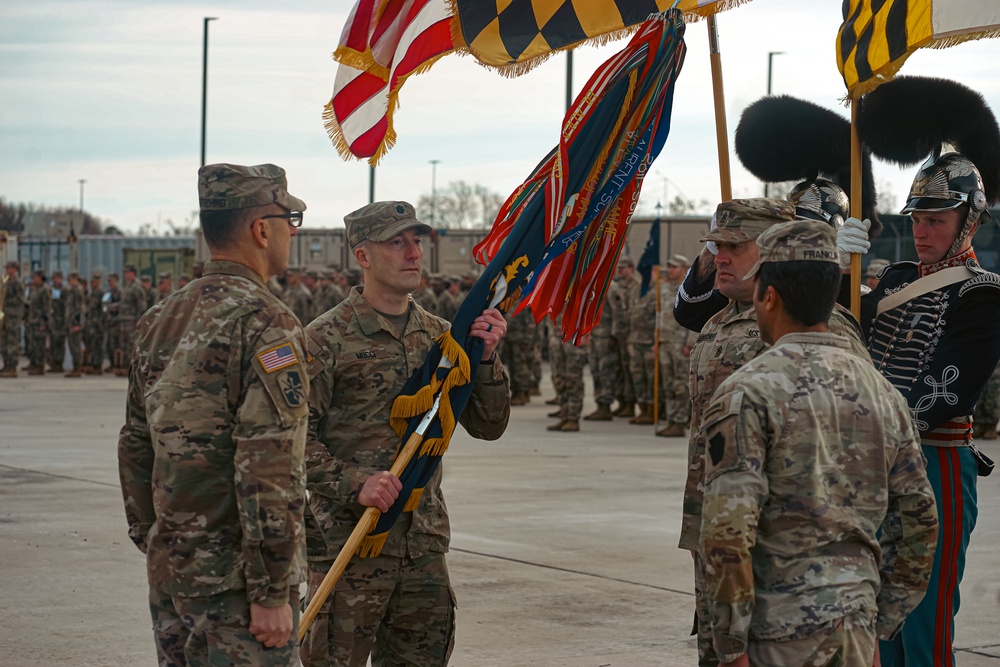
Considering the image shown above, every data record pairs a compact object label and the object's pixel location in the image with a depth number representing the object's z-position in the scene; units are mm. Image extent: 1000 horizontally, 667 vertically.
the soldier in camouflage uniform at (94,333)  29188
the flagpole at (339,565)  4510
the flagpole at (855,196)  5195
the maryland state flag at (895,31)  5453
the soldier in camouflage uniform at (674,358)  16500
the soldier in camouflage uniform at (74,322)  28359
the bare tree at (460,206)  83625
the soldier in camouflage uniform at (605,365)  19312
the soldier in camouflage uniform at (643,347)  18281
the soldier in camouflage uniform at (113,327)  28766
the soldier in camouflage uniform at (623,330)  19234
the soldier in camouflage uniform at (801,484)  3301
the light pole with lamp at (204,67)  34438
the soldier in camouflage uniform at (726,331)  4672
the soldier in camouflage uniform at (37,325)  28656
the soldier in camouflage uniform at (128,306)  28250
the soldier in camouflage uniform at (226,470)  3666
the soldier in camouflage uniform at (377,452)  4695
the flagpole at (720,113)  5457
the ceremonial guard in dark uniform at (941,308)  4875
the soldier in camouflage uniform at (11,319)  27859
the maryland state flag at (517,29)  6059
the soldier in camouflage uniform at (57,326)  29094
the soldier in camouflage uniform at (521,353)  22172
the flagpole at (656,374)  17388
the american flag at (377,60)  6223
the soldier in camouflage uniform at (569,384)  17312
